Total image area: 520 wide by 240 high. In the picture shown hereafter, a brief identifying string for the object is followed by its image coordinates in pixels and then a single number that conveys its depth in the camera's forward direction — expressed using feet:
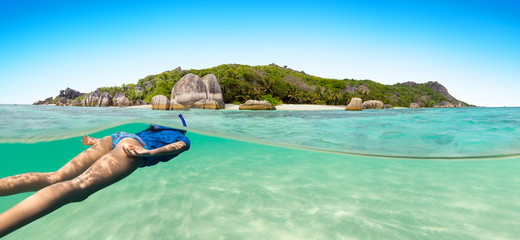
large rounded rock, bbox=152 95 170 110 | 105.07
